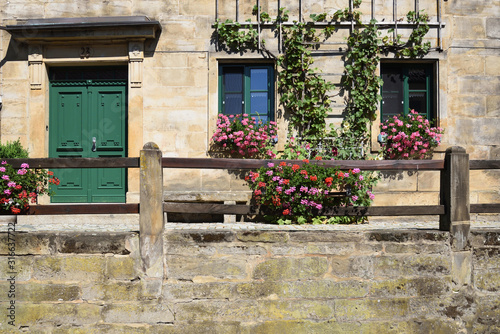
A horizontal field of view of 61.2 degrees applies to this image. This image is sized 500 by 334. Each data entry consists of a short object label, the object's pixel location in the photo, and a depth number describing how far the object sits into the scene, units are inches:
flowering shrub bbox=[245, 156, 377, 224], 195.9
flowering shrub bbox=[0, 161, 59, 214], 184.7
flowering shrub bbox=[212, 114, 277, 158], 267.9
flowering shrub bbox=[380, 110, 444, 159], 270.7
